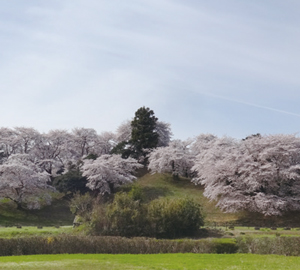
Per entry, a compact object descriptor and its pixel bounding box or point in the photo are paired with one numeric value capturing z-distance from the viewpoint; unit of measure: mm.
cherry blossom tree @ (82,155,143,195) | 50750
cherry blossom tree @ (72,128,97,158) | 68500
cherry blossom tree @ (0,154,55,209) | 47500
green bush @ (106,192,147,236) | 29391
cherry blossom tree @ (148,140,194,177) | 54906
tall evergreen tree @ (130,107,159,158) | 62031
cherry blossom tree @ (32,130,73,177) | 63306
